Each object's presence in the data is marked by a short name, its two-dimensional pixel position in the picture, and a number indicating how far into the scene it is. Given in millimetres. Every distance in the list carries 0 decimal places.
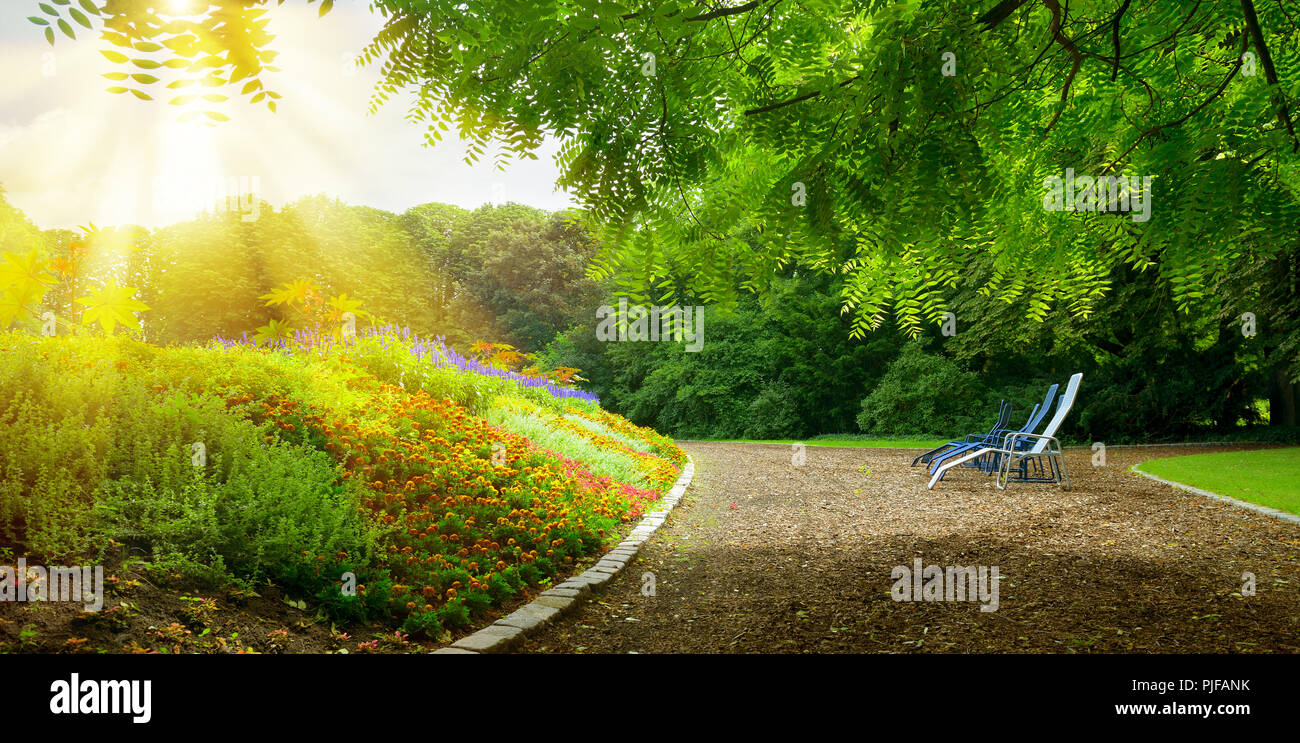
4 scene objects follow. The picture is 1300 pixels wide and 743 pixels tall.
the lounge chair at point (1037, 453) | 8461
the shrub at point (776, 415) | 22734
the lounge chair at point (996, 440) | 9328
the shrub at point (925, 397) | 19750
